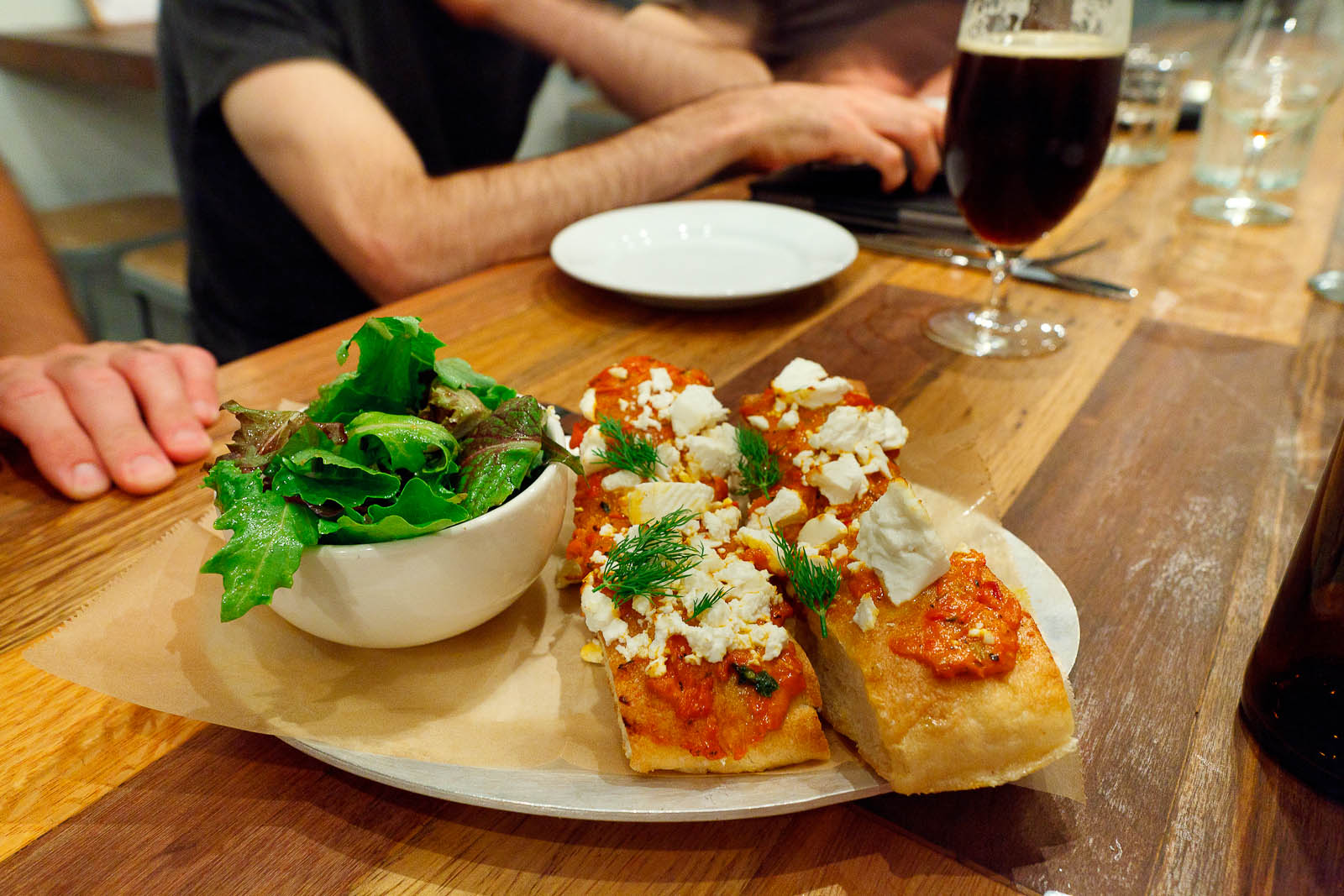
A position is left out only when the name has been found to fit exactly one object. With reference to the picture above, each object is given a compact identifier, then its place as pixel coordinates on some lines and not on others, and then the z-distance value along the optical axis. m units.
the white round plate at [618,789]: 0.23
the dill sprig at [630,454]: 0.33
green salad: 0.26
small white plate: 0.52
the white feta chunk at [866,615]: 0.26
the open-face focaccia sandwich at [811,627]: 0.24
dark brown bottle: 0.25
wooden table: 0.24
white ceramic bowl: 0.26
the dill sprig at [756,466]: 0.34
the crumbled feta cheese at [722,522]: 0.30
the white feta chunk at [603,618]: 0.27
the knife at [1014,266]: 0.57
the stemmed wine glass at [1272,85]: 0.68
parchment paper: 0.26
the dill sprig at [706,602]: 0.26
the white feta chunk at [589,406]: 0.36
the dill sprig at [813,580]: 0.27
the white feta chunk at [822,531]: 0.29
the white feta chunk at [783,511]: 0.31
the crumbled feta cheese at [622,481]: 0.32
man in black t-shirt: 0.65
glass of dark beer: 0.45
